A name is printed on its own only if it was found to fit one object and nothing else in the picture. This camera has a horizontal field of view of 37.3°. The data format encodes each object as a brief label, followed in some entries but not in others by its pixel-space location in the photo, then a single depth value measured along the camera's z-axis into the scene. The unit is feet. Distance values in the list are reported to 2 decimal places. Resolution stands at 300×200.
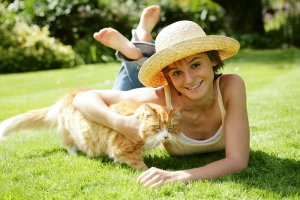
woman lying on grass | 10.07
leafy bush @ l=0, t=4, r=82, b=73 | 46.26
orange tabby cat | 10.48
